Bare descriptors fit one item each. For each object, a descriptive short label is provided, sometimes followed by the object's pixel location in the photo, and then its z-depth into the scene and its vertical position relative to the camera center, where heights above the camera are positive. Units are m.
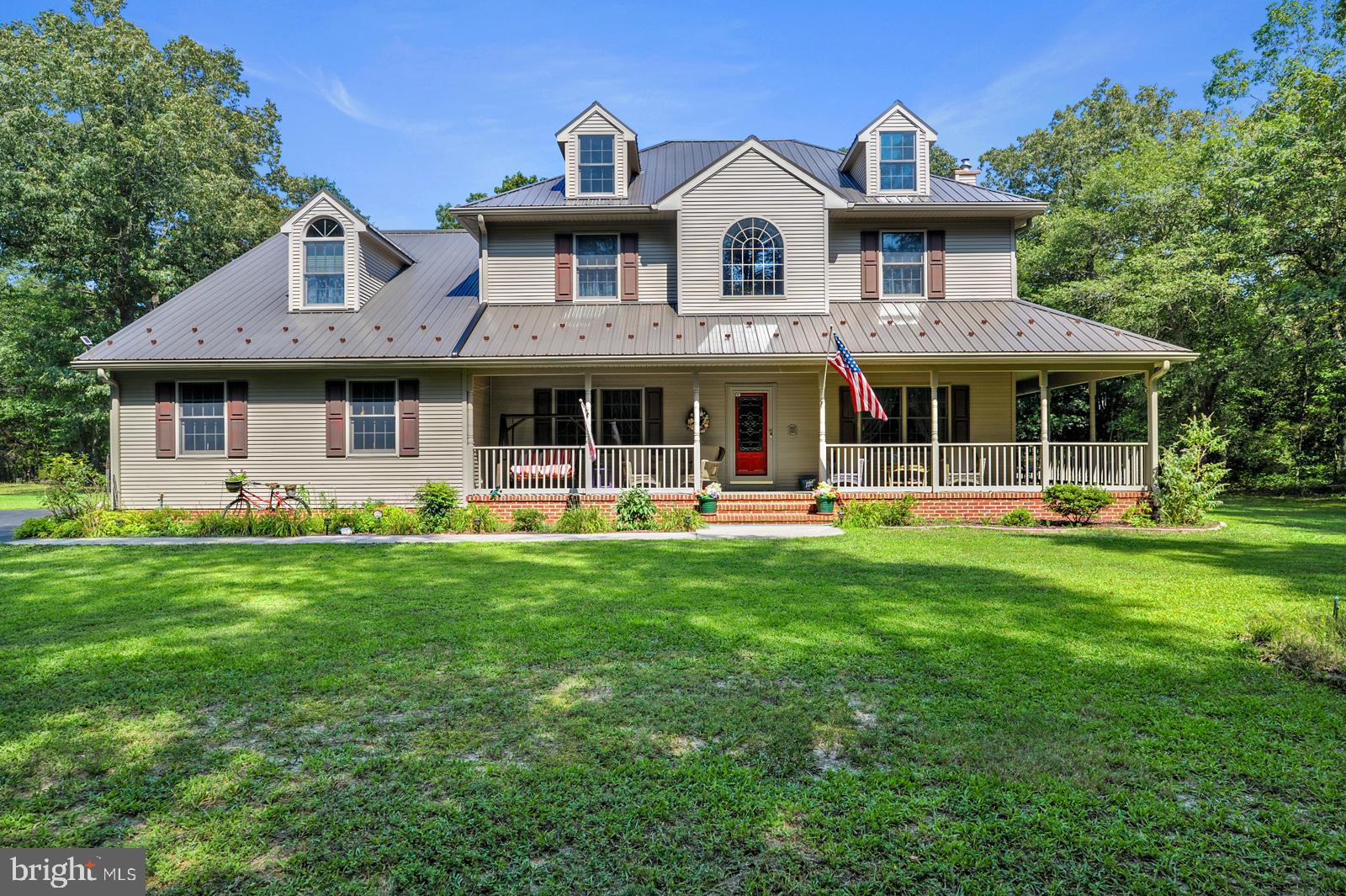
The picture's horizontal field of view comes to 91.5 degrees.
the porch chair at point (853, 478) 14.30 -0.76
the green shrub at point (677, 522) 12.89 -1.52
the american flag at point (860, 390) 11.82 +0.98
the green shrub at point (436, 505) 12.85 -1.17
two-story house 13.82 +2.00
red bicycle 13.45 -1.09
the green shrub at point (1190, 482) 12.76 -0.81
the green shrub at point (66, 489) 12.91 -0.79
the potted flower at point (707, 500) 13.47 -1.14
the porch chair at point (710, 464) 14.86 -0.46
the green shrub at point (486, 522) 13.09 -1.51
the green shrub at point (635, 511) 13.01 -1.32
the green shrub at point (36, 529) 12.25 -1.49
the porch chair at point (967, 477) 14.26 -0.76
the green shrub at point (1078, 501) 12.80 -1.17
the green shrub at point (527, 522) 12.90 -1.49
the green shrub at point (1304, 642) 4.65 -1.53
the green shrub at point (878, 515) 13.01 -1.44
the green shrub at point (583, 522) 12.68 -1.50
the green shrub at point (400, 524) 12.85 -1.53
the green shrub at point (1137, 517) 13.05 -1.55
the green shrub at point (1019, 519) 13.12 -1.54
